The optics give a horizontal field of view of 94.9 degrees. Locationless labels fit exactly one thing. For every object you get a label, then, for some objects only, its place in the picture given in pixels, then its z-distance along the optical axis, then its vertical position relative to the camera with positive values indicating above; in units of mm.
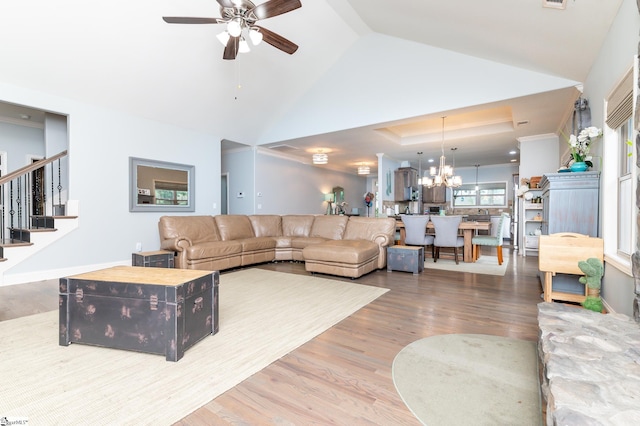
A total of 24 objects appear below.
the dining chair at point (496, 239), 5469 -565
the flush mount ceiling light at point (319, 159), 7773 +1352
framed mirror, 5398 +455
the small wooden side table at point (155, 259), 4203 -735
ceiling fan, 2801 +1951
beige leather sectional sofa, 4570 -572
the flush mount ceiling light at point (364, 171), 9703 +1284
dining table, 5707 -471
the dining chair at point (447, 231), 5605 -412
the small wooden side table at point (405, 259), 4805 -821
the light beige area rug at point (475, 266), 4992 -1045
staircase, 4156 -70
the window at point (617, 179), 2459 +293
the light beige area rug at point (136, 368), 1471 -1009
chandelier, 6880 +777
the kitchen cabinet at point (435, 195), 10867 +554
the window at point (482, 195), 10452 +538
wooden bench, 2816 -429
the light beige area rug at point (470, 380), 1455 -1021
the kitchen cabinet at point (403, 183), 9542 +867
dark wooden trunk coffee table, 1970 -718
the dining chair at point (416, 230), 5688 -406
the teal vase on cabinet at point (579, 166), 3143 +468
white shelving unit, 6805 -383
